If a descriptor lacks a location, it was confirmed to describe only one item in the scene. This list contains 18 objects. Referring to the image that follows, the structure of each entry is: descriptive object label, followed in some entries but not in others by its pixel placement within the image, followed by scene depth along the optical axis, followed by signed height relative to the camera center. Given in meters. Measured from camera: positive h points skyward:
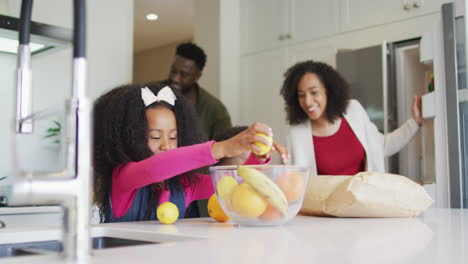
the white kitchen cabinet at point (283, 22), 3.46 +0.98
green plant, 2.90 +0.18
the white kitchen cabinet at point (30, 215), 2.33 -0.23
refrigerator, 2.30 +0.34
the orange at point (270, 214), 0.93 -0.09
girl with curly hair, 1.38 +0.05
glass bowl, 0.90 -0.05
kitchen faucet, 0.45 -0.01
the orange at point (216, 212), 1.07 -0.10
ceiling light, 5.65 +1.58
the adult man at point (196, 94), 3.29 +0.44
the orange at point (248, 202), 0.90 -0.07
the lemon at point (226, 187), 0.95 -0.04
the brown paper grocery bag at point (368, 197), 1.12 -0.07
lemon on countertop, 1.05 -0.10
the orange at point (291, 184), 0.93 -0.04
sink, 0.88 -0.14
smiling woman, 2.56 +0.18
